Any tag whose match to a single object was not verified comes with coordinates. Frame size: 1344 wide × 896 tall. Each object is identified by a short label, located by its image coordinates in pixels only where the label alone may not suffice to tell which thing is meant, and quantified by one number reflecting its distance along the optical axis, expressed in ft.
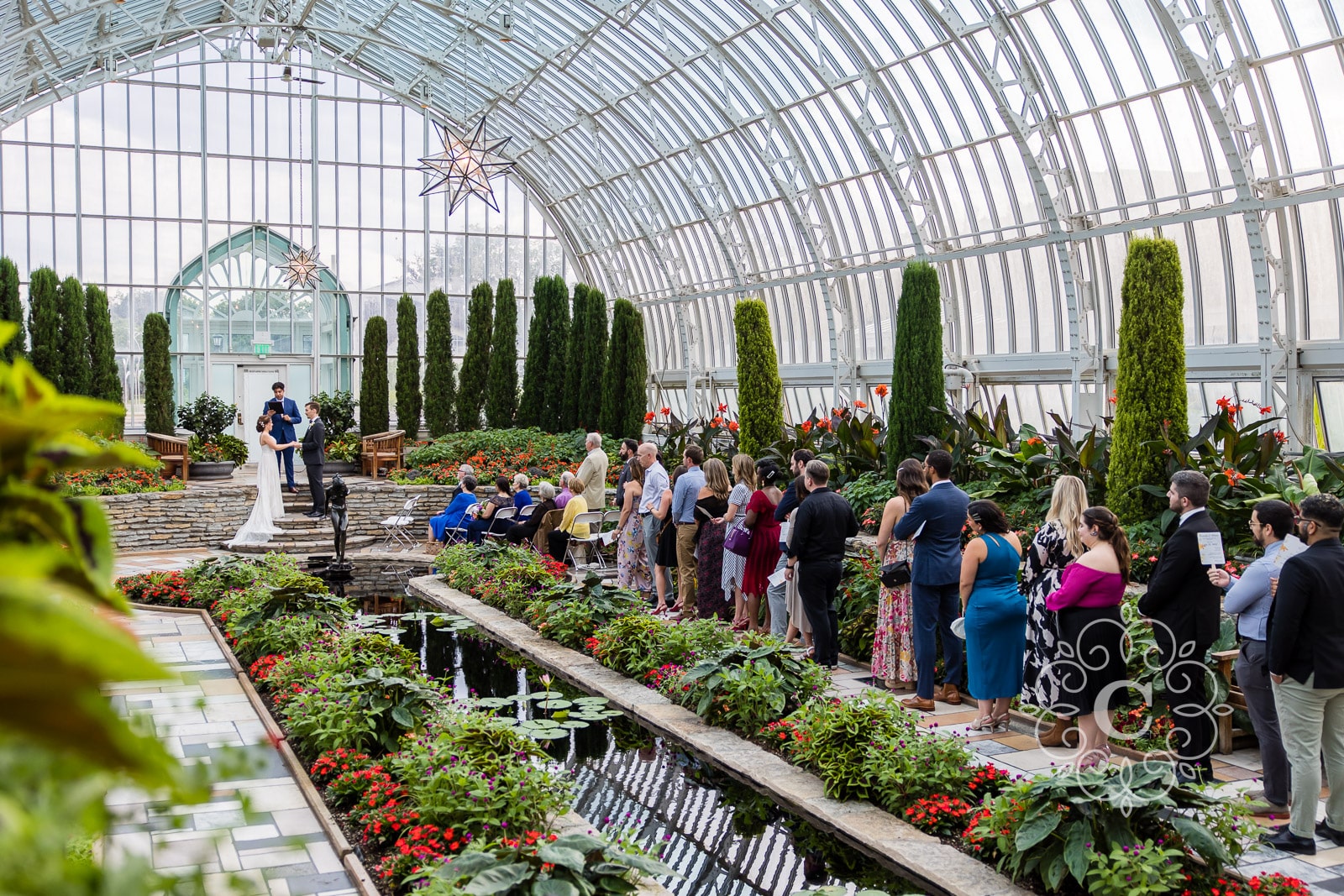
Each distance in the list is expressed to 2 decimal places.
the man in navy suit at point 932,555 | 22.71
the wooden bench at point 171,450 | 62.03
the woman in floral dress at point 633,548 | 35.55
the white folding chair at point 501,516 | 42.32
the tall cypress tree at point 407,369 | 83.35
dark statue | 43.73
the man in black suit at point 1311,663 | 15.31
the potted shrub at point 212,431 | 71.01
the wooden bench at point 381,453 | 70.85
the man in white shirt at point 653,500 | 34.06
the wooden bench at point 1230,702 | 20.26
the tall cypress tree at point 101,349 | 74.18
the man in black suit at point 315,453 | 50.42
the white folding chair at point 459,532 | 45.85
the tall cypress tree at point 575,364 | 68.95
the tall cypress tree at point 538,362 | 72.64
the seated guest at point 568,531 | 39.91
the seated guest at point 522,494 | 43.04
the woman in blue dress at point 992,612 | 20.75
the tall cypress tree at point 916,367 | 38.34
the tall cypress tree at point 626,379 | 64.80
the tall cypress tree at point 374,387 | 84.23
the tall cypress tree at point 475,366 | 76.95
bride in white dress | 50.96
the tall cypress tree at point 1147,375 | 29.55
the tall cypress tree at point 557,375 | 71.61
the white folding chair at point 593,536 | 41.09
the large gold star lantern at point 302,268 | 80.48
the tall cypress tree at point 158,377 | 79.66
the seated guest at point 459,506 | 46.47
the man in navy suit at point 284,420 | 54.08
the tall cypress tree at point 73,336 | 73.00
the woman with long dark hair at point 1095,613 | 18.52
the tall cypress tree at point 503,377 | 75.61
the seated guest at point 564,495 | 41.70
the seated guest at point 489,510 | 43.24
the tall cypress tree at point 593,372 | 68.18
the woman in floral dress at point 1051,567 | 20.26
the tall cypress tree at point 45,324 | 71.67
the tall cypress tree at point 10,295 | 68.64
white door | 96.07
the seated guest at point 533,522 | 41.37
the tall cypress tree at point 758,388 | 43.55
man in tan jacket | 41.83
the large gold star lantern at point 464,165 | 62.90
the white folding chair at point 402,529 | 52.11
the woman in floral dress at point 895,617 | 24.12
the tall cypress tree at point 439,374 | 79.36
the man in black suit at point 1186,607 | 18.02
